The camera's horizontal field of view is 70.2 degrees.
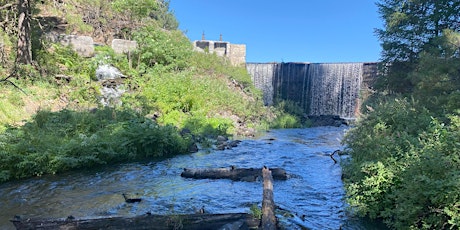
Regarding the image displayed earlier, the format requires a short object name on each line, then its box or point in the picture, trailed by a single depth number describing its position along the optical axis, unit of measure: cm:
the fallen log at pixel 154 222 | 453
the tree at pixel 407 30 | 1694
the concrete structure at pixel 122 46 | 2162
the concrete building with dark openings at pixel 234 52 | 3383
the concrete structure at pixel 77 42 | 1917
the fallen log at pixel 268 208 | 461
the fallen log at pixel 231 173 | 860
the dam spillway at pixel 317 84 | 2775
